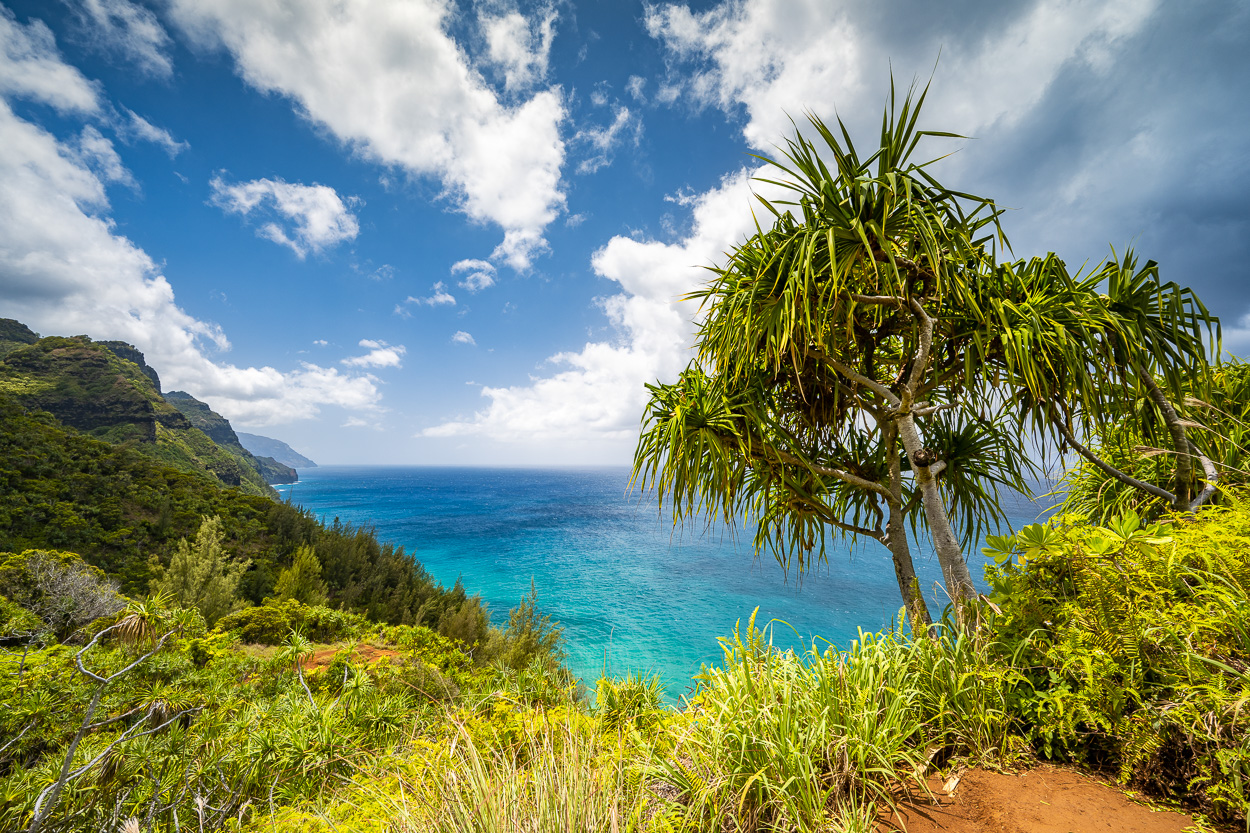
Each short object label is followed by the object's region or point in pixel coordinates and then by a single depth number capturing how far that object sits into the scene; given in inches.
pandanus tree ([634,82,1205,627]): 91.4
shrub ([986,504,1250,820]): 48.1
